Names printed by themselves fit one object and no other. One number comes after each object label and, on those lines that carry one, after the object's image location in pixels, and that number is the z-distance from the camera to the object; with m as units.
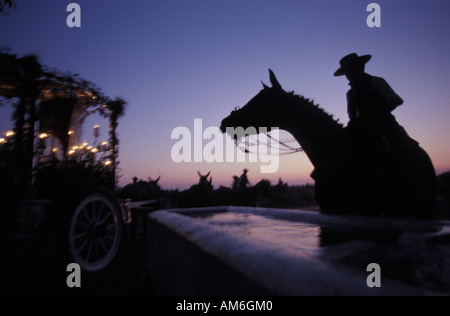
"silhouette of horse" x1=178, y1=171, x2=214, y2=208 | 11.16
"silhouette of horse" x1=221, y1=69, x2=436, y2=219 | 2.78
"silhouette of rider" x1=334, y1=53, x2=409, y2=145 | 2.88
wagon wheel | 2.98
